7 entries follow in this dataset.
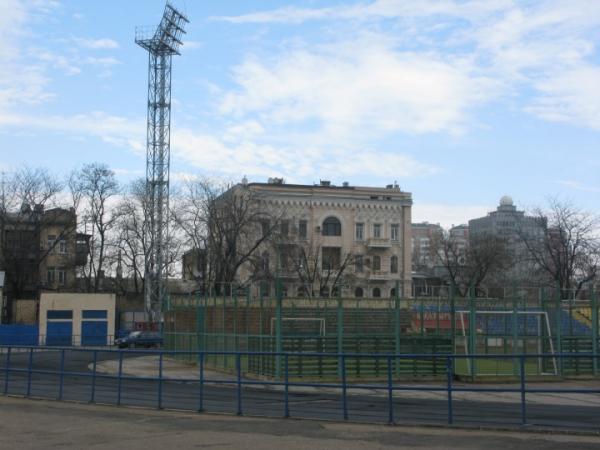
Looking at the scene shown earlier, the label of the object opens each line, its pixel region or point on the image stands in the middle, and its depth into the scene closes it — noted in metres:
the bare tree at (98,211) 74.12
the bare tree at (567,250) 55.81
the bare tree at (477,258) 71.31
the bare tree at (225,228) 61.22
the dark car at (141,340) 53.78
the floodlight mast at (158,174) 64.81
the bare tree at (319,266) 68.31
